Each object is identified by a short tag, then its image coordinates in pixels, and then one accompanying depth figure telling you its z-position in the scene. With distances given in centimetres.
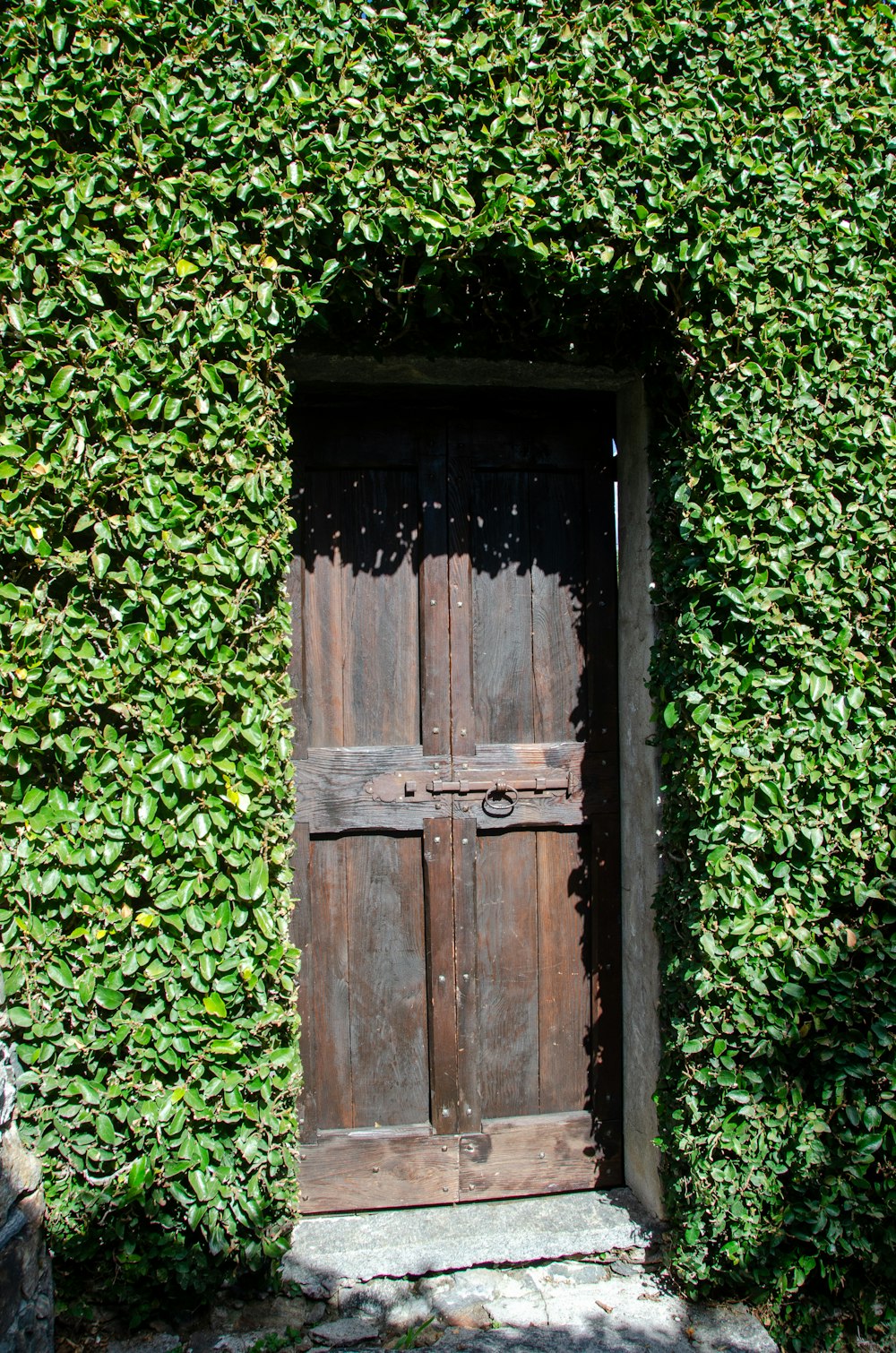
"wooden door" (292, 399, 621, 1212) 261
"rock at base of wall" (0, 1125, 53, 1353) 181
